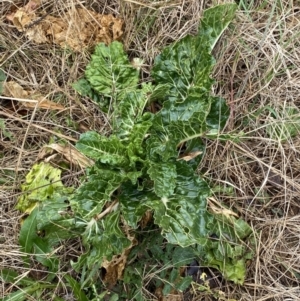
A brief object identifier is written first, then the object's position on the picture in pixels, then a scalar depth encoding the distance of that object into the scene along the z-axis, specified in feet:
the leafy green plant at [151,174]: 7.26
